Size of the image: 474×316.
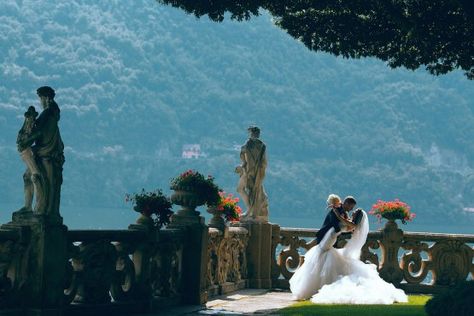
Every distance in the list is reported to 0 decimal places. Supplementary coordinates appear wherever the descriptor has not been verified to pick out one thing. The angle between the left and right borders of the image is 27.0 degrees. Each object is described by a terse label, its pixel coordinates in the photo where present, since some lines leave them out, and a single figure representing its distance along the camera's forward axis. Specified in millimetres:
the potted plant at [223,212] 16484
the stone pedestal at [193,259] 14586
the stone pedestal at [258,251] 18594
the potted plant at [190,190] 14750
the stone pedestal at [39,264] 11047
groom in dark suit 16109
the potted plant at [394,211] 18594
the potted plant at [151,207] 13289
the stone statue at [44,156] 10969
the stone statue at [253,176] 18344
